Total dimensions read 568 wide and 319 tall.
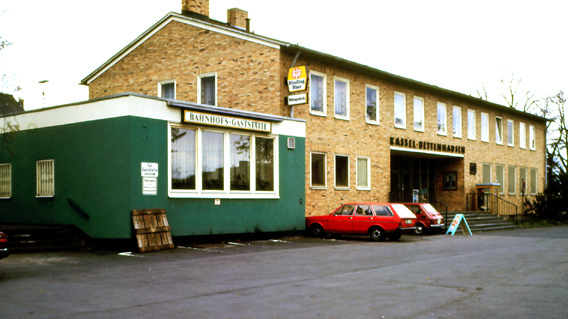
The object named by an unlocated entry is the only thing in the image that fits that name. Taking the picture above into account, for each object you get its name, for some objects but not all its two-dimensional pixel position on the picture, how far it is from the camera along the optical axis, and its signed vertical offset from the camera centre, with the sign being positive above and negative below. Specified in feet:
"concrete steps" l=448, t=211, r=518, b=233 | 94.95 -6.73
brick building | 77.66 +11.91
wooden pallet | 52.80 -4.22
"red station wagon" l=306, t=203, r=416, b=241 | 67.36 -4.50
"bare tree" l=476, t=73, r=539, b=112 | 179.73 +24.82
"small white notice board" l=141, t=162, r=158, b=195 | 54.95 +0.39
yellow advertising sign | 72.02 +12.55
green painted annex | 54.39 +1.49
